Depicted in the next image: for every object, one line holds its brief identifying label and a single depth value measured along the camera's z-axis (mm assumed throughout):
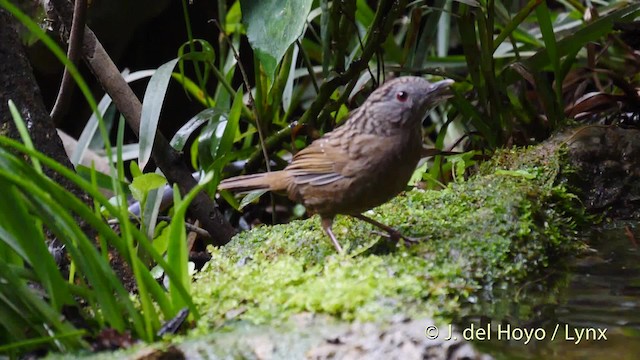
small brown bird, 5555
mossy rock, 4634
